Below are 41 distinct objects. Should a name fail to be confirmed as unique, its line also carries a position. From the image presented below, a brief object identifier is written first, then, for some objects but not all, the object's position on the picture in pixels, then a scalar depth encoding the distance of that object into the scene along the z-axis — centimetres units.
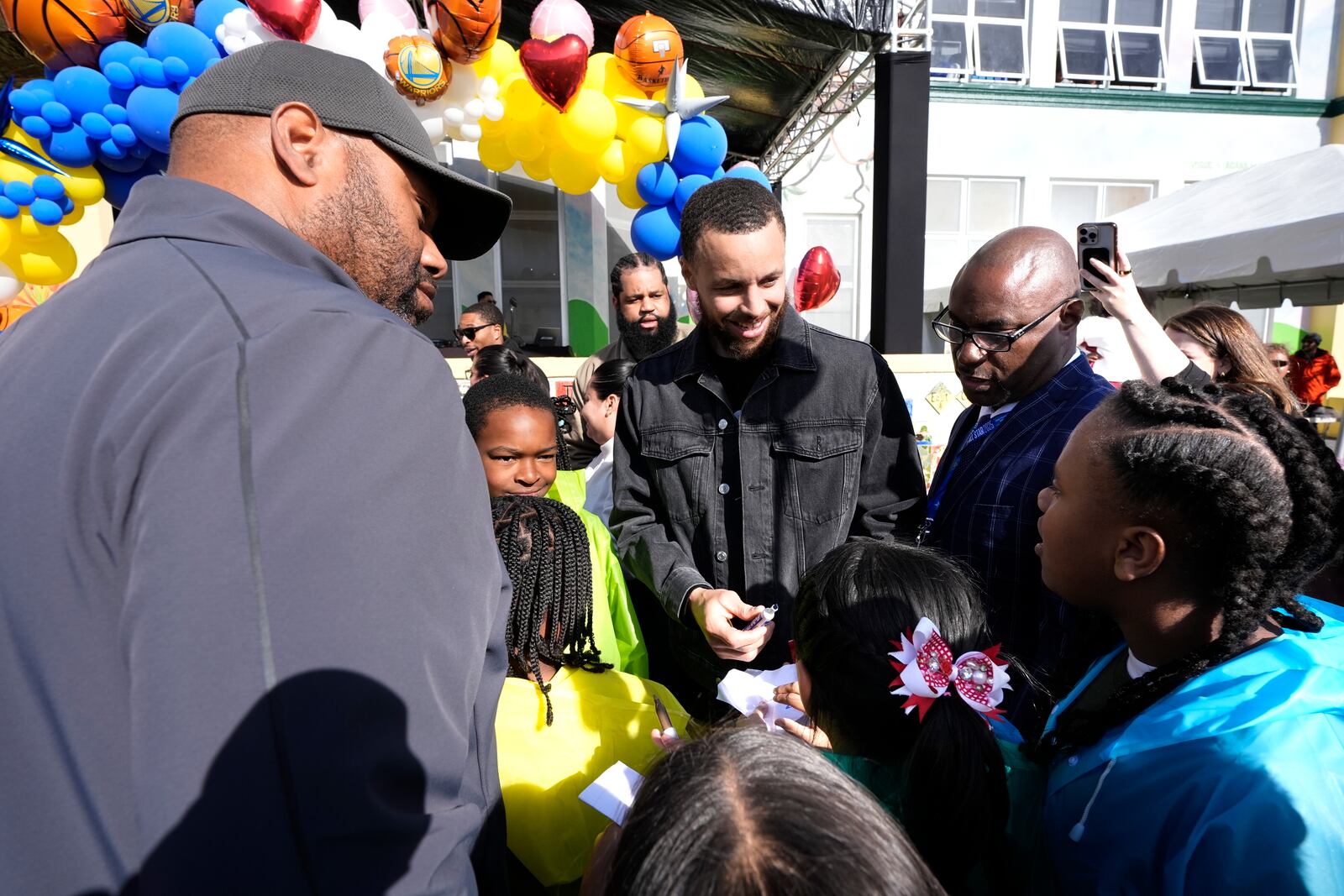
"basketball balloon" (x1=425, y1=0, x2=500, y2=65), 410
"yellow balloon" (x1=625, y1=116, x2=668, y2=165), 489
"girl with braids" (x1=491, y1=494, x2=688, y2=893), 144
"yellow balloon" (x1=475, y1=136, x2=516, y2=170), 504
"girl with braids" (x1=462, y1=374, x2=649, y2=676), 206
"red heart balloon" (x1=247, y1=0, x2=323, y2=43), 371
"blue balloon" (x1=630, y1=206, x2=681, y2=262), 525
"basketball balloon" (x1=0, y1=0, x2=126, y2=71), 376
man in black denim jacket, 198
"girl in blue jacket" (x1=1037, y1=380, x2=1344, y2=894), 95
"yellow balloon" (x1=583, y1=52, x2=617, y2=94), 486
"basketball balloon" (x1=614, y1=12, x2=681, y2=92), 469
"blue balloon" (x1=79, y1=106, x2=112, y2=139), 388
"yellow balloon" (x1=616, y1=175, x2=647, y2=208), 534
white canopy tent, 518
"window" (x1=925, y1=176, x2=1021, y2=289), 1156
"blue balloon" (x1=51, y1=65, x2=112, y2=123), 381
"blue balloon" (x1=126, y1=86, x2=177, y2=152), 382
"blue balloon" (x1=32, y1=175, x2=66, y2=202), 403
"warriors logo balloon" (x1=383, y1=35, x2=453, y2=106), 412
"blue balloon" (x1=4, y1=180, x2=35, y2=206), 402
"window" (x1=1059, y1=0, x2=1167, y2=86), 1155
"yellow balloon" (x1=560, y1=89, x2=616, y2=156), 470
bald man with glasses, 161
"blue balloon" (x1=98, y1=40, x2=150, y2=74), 382
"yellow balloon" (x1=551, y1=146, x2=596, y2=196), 501
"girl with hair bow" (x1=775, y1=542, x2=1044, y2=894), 106
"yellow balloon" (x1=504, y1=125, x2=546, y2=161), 488
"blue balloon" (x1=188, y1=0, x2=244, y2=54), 390
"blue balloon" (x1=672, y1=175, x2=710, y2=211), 511
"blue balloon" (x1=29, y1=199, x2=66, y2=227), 407
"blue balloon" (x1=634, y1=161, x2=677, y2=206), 513
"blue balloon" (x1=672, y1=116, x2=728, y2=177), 497
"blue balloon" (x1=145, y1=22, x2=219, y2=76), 379
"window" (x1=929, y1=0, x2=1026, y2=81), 1123
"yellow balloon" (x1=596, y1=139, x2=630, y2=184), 502
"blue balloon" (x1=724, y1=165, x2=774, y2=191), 524
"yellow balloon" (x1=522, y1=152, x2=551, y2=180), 522
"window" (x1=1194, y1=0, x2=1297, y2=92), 1177
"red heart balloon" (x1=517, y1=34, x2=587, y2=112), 436
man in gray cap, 62
